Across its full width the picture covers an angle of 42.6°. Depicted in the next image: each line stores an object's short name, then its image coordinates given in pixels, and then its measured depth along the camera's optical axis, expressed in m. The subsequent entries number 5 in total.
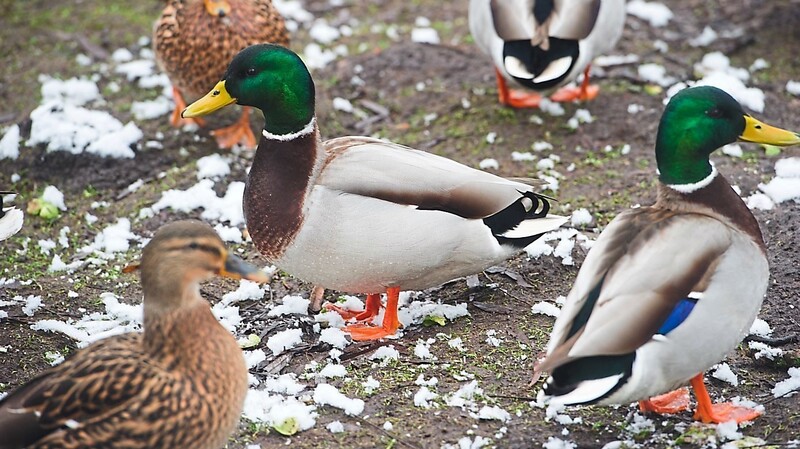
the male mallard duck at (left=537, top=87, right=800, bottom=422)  3.30
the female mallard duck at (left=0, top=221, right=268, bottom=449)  3.03
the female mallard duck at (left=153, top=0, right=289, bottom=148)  6.03
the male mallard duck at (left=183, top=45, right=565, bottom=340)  4.16
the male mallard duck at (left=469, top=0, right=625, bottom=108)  5.78
